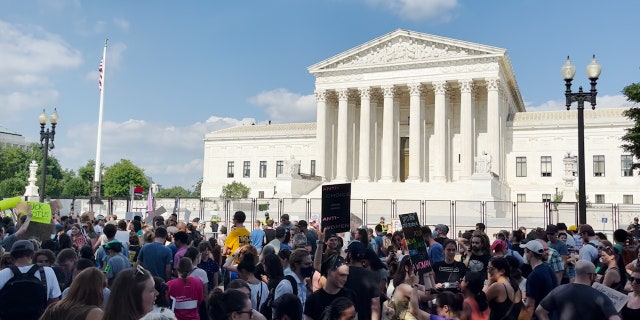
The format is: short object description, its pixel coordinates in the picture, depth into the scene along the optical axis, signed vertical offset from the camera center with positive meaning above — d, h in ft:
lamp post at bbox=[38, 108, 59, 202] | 97.97 +11.49
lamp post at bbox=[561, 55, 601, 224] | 51.70 +10.26
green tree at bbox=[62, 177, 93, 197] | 319.47 +3.30
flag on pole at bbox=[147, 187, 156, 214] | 84.38 -1.01
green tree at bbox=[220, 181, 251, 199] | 224.74 +2.31
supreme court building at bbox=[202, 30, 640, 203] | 174.81 +23.34
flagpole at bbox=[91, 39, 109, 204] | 147.02 +21.96
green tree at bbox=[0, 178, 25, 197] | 288.30 +3.40
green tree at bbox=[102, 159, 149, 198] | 297.12 +8.44
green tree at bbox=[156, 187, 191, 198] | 435.12 +2.90
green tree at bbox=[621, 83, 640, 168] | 88.74 +14.34
